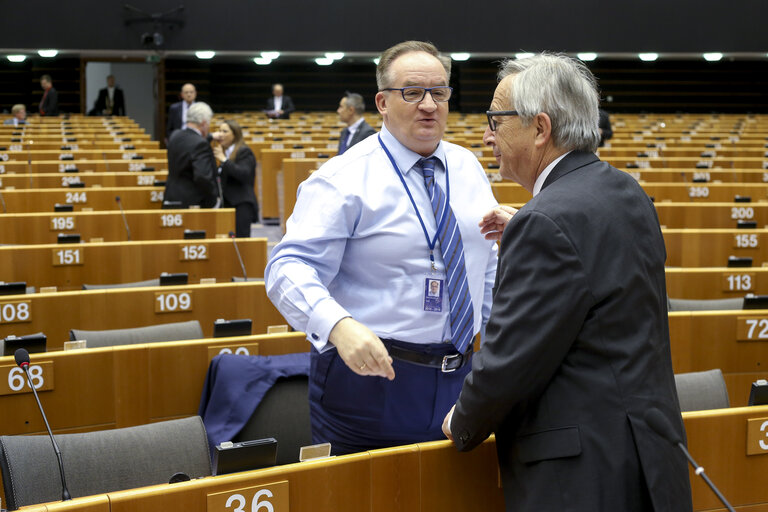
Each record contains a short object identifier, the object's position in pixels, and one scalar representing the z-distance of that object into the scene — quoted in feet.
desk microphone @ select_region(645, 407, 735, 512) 4.16
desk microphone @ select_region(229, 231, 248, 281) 15.77
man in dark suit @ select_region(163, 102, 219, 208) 20.26
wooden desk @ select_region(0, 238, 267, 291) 15.44
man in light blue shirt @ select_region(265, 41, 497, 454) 5.82
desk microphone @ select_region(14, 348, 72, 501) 6.32
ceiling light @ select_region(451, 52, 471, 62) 55.31
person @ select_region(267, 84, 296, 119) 49.88
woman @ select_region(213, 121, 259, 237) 20.99
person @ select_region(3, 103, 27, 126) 44.73
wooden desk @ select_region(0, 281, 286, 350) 12.21
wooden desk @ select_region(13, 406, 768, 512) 4.68
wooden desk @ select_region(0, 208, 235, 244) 18.60
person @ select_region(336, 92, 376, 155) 23.04
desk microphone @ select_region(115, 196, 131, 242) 19.04
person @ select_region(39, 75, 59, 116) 51.29
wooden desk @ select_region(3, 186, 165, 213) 21.98
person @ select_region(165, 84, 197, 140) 36.27
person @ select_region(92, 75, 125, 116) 55.83
